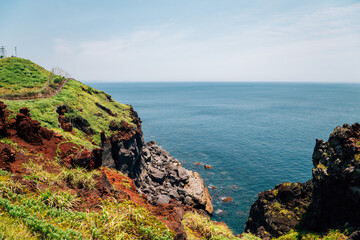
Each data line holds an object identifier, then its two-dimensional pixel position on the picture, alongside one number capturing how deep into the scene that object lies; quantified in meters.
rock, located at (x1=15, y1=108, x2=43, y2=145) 15.27
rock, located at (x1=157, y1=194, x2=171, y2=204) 27.72
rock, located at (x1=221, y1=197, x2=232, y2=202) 41.66
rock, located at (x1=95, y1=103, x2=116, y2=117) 42.25
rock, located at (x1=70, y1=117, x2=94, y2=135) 31.16
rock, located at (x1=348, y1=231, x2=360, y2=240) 15.67
